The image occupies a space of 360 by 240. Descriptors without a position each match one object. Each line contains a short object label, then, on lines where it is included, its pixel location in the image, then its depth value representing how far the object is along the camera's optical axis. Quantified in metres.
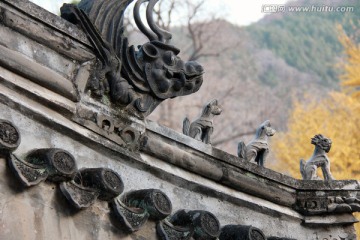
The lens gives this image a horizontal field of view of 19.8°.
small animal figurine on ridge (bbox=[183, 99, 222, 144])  8.85
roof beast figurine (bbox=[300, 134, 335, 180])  9.71
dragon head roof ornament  7.88
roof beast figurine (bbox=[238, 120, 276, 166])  9.27
